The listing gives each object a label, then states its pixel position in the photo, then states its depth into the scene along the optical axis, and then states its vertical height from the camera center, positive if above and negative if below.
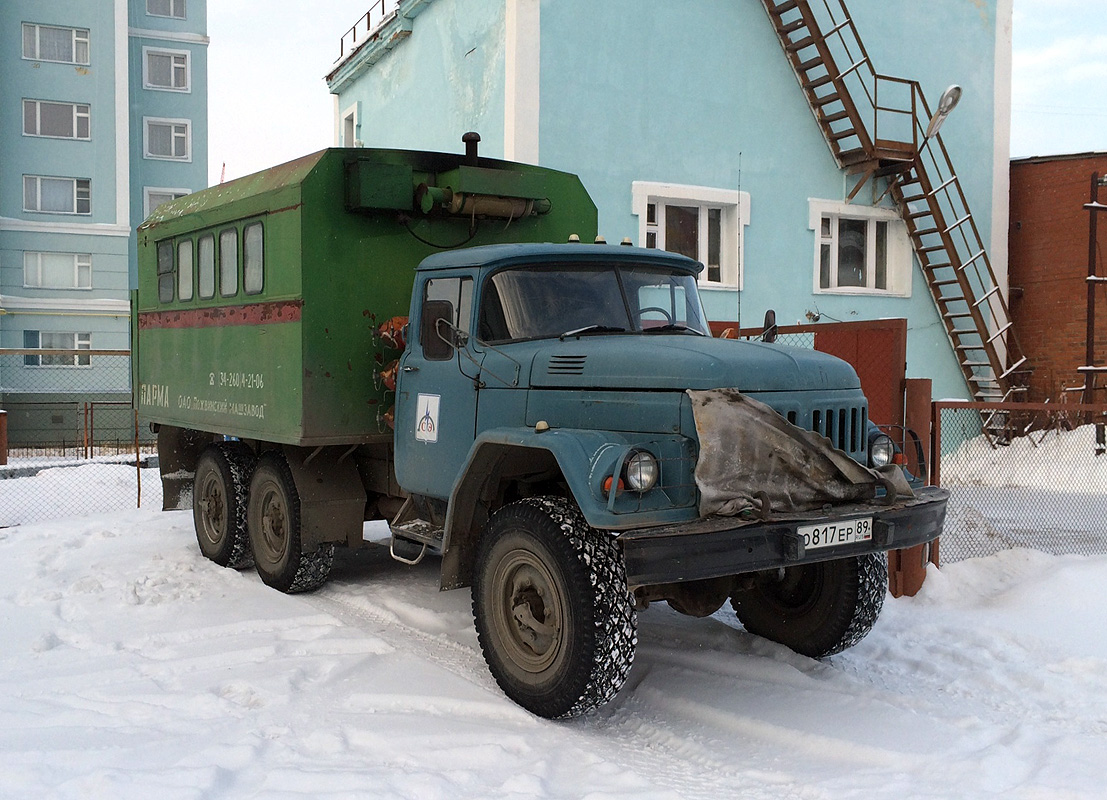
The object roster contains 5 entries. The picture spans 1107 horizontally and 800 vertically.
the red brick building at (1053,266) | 16.34 +1.75
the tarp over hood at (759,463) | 4.84 -0.46
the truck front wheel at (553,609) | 4.85 -1.21
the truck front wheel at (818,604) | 5.91 -1.42
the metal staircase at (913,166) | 15.48 +3.24
